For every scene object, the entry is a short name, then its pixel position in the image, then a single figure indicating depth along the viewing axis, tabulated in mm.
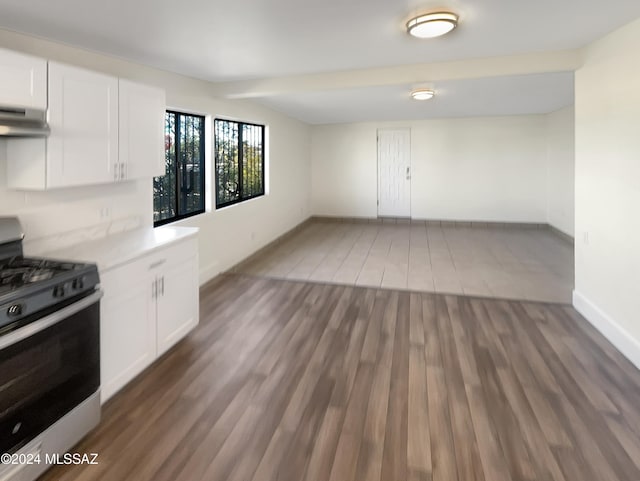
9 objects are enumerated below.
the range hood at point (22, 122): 2016
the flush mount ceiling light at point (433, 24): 2561
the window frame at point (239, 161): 5016
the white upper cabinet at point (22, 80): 2057
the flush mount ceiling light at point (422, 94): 4844
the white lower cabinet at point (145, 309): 2346
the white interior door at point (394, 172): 8930
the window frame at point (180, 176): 4238
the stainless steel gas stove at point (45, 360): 1658
